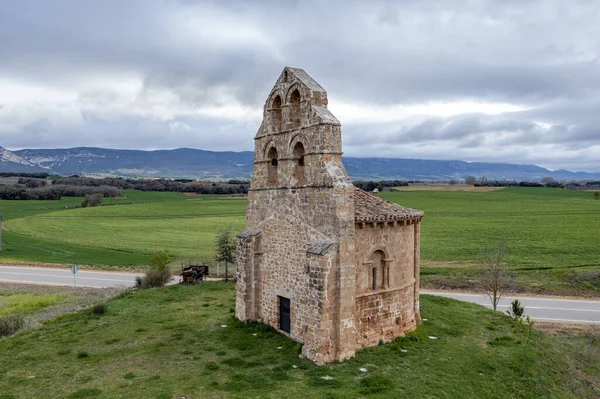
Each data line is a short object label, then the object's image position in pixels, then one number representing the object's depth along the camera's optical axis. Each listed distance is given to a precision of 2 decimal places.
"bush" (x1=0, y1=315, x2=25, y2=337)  21.03
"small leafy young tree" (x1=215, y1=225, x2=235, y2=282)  34.78
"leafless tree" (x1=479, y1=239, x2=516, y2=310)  28.12
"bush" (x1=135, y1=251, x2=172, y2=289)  30.27
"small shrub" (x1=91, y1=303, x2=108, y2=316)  23.31
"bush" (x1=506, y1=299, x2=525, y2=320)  24.52
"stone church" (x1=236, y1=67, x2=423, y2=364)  16.83
